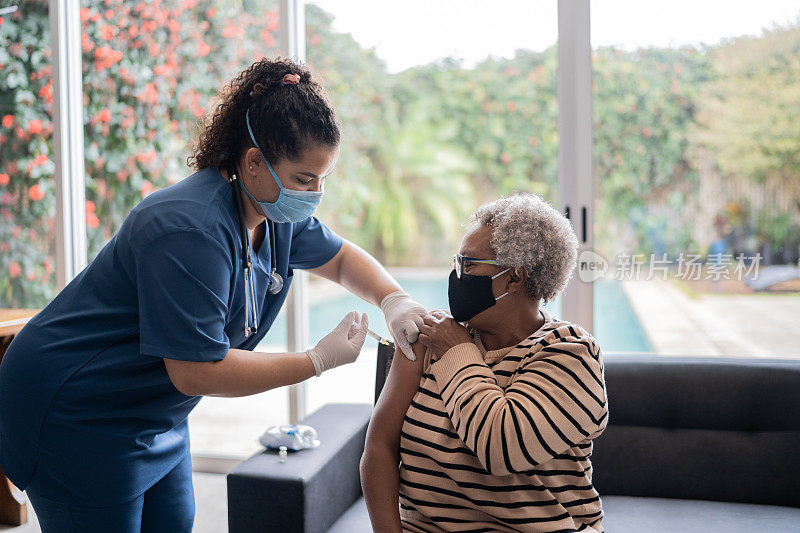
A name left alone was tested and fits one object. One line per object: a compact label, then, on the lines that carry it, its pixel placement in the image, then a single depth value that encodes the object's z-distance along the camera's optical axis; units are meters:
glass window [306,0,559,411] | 2.75
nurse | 1.24
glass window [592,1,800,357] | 2.43
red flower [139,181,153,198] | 3.21
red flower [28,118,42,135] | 3.23
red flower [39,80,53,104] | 3.20
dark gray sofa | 1.87
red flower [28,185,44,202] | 3.27
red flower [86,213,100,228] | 3.24
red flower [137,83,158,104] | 3.13
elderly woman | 1.29
